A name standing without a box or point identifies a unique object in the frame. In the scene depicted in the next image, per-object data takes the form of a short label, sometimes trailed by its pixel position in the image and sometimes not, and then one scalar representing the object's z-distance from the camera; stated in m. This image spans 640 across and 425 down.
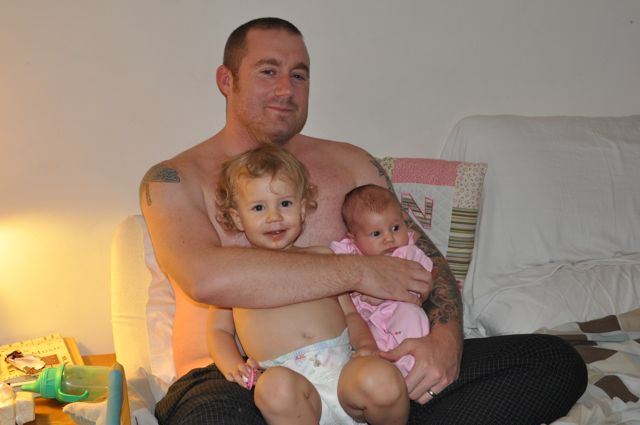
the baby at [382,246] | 1.85
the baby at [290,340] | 1.49
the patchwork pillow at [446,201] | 2.32
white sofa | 2.14
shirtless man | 1.65
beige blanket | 1.68
